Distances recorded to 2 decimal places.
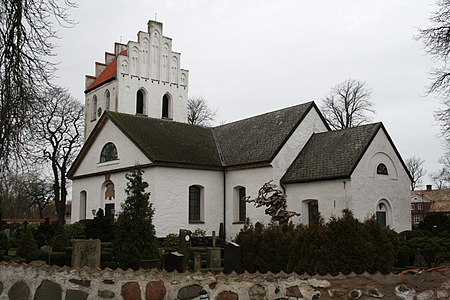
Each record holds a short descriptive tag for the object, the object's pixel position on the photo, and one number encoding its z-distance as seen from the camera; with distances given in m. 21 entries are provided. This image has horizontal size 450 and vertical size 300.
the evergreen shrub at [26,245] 19.62
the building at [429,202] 56.20
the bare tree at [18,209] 50.79
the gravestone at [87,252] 11.48
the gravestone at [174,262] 9.22
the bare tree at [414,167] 68.69
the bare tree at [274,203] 18.55
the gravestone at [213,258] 14.88
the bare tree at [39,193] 49.78
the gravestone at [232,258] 12.01
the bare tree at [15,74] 8.97
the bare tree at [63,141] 40.16
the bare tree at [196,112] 51.66
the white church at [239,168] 21.95
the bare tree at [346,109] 44.09
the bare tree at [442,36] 14.90
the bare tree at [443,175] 53.33
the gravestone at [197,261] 14.00
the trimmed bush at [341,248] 10.12
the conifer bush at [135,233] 14.08
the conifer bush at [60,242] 18.99
